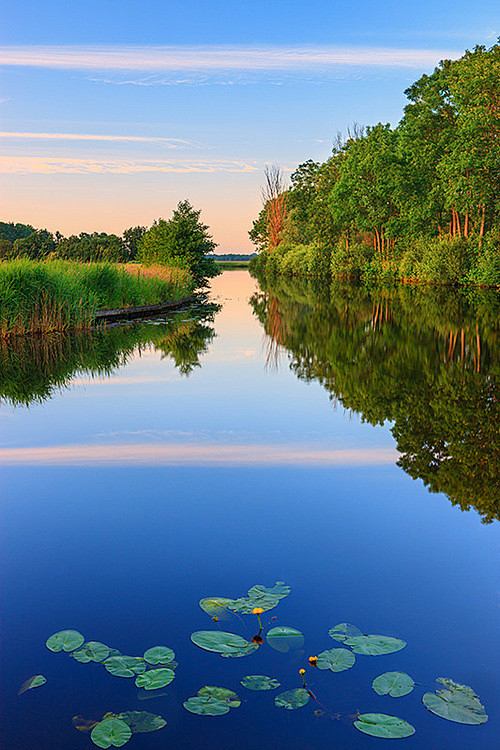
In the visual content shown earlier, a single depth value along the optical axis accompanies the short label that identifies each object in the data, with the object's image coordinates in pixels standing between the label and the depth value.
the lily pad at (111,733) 3.47
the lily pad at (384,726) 3.54
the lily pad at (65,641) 4.32
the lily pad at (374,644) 4.23
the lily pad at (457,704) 3.69
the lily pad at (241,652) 4.26
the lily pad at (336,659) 4.09
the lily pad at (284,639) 4.30
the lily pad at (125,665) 4.05
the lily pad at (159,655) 4.16
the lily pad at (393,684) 3.87
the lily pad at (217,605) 4.70
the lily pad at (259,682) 3.91
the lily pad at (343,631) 4.39
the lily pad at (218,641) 4.31
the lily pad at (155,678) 3.94
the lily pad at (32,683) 3.91
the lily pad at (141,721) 3.58
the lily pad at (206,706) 3.72
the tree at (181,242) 43.81
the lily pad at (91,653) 4.21
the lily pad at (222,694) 3.78
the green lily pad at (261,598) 4.77
